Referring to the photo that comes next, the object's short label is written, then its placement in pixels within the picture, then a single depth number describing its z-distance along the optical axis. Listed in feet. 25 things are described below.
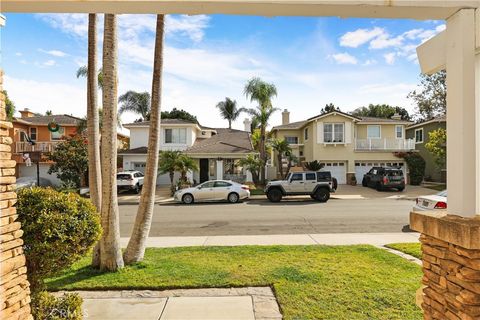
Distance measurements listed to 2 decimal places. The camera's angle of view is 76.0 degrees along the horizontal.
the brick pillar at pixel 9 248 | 9.19
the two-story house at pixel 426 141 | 96.02
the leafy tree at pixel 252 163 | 78.38
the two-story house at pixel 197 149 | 84.94
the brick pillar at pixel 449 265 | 7.86
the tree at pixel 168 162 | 70.54
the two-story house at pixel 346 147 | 92.32
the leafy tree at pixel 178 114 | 175.04
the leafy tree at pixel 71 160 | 79.87
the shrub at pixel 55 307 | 12.02
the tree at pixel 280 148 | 85.40
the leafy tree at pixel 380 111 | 186.91
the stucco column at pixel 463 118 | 8.57
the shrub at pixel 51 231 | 11.04
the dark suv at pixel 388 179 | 74.90
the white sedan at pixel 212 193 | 61.05
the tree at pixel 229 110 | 161.79
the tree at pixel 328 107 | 200.75
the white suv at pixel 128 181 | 76.28
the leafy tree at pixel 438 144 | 74.79
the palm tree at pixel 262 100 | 85.11
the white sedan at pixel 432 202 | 30.22
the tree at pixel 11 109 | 87.53
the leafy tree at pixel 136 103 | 144.87
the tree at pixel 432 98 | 116.67
